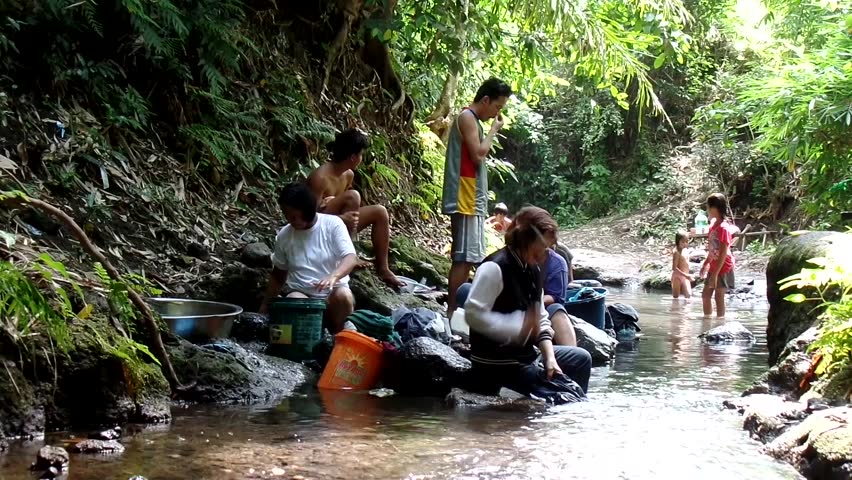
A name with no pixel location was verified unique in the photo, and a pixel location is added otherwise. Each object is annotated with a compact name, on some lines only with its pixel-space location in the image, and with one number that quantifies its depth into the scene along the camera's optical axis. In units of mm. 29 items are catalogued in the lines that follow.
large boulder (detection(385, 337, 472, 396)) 5430
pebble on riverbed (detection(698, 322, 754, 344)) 8508
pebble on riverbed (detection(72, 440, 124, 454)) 3693
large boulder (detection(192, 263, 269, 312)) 6746
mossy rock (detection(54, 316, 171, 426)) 4199
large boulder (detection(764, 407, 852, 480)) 3387
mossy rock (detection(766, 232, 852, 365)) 5871
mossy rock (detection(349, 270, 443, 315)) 6828
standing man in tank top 6957
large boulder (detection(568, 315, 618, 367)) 7012
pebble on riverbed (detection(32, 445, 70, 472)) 3330
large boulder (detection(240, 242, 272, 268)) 7039
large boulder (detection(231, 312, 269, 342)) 6273
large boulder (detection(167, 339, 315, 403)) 4930
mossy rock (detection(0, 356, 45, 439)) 3865
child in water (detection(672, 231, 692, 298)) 12820
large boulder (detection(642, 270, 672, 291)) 16188
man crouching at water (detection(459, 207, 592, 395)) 4832
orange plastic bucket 5438
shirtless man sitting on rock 7078
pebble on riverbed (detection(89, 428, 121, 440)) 3873
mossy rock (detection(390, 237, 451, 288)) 8625
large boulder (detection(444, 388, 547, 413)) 5035
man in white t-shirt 6039
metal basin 5375
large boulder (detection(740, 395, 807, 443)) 4254
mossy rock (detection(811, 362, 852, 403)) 4421
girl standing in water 10109
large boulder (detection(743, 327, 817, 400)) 5078
